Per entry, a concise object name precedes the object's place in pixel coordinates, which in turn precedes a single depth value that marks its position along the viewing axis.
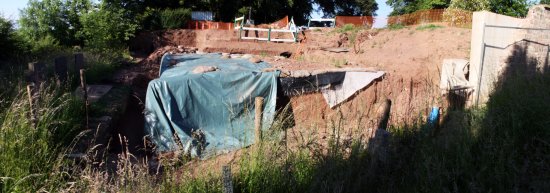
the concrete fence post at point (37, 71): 7.08
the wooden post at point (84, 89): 8.16
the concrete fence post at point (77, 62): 11.44
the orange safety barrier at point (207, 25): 28.88
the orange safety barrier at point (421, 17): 26.58
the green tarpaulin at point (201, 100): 10.10
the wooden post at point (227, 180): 3.07
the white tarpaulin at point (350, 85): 11.27
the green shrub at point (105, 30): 21.43
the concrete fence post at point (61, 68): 9.41
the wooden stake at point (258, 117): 4.27
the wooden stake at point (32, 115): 5.01
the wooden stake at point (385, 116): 5.75
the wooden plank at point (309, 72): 11.43
